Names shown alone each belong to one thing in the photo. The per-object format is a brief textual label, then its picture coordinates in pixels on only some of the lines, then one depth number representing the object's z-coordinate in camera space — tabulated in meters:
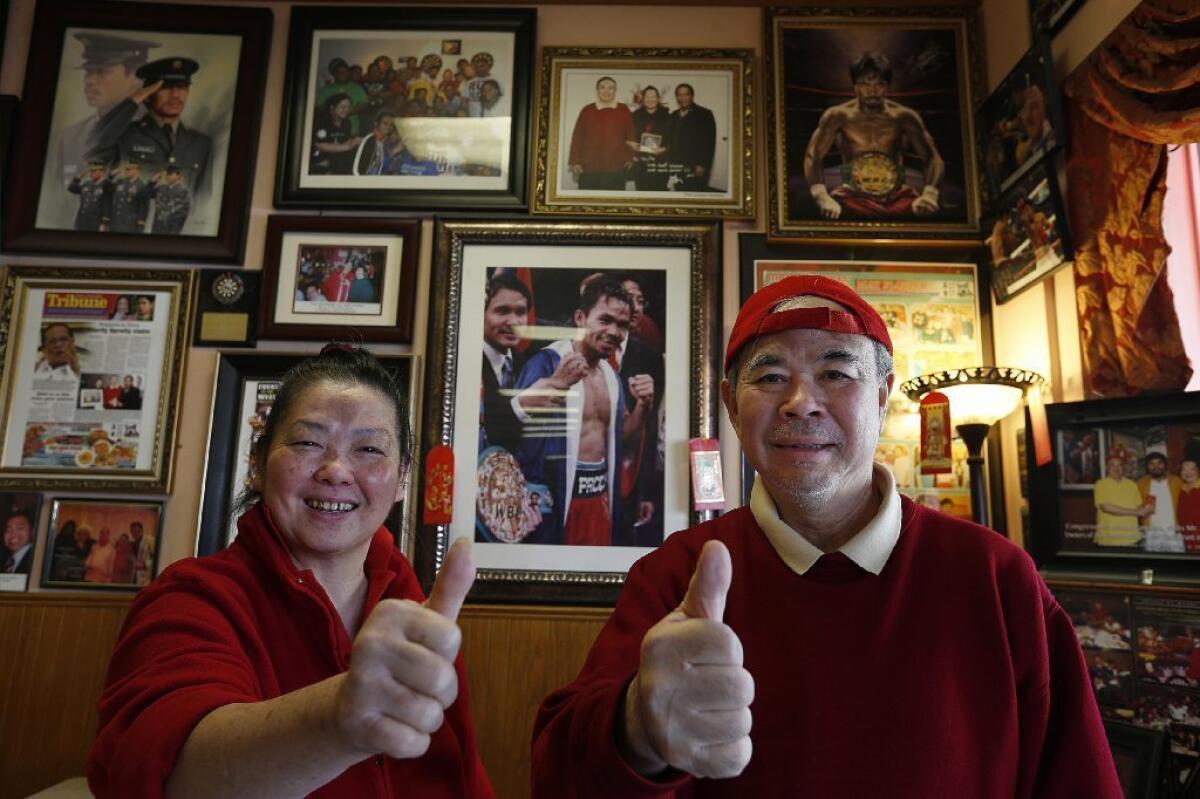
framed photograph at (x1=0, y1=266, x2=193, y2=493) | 2.48
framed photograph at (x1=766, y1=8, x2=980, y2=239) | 2.55
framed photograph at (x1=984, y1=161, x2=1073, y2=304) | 2.04
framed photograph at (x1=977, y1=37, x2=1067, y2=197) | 2.07
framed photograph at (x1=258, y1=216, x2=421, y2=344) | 2.53
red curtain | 1.60
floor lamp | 2.03
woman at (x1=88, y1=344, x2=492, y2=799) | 0.66
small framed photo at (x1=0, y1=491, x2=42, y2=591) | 2.43
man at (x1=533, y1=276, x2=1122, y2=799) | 0.96
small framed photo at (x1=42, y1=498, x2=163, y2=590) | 2.42
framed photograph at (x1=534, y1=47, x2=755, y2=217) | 2.59
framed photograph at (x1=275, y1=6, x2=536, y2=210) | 2.62
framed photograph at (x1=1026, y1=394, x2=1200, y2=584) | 1.63
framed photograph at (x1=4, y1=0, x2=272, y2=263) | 2.61
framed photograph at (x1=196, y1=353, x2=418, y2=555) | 2.43
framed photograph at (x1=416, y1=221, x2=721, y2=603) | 2.38
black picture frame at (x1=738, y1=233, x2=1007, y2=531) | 2.48
